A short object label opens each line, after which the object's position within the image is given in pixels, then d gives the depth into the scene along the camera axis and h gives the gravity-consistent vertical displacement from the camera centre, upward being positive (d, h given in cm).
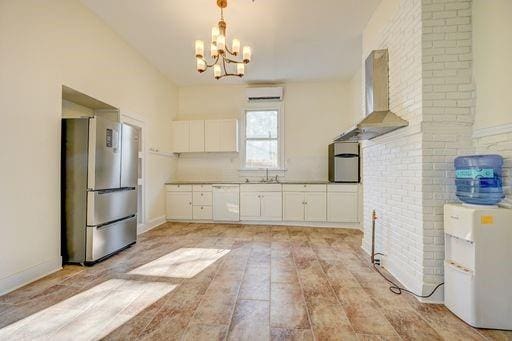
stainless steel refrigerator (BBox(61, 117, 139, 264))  286 -20
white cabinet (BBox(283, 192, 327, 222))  500 -70
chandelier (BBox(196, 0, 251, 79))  265 +141
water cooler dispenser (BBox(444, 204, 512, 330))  173 -68
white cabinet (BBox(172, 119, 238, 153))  559 +86
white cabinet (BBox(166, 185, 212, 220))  534 -66
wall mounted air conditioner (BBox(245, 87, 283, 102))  557 +184
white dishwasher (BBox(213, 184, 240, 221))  525 -65
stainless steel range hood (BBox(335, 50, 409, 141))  247 +86
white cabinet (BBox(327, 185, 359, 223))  489 -63
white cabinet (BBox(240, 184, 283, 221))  514 -63
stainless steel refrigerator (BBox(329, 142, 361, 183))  496 +22
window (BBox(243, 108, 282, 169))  585 +83
